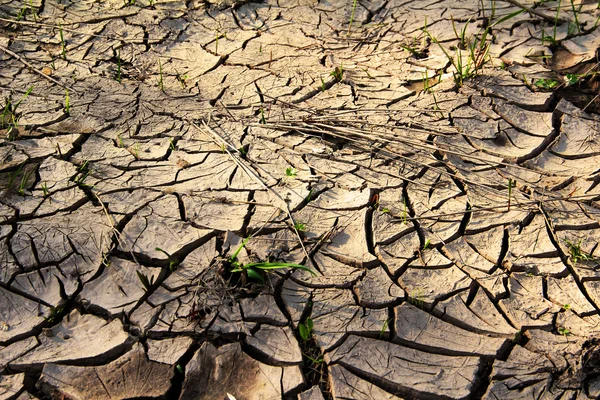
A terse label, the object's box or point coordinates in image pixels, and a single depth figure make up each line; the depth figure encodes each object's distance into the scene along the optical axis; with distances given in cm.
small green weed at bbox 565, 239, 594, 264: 271
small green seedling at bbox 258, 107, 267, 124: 333
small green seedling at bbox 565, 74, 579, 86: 361
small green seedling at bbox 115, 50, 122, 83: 363
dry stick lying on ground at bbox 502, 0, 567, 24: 388
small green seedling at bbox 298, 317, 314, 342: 236
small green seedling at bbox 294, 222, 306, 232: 273
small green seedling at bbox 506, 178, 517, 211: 283
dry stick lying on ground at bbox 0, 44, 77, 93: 353
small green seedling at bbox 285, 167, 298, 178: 298
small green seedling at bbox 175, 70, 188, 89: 363
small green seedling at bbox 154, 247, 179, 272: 256
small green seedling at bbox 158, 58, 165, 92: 358
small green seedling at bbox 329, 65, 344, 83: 366
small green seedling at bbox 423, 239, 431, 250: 274
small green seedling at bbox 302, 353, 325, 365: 231
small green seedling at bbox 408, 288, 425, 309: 251
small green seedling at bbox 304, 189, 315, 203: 288
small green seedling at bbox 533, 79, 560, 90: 359
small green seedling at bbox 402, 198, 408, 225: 284
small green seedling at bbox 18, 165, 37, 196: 284
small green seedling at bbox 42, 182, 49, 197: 286
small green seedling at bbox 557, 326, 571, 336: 243
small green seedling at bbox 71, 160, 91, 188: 291
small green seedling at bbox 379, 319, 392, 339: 240
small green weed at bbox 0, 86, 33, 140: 317
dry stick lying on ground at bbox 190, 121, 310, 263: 273
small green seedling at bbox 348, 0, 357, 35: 407
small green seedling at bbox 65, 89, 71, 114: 335
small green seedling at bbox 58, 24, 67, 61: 378
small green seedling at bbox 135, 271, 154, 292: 246
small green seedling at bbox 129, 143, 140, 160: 311
